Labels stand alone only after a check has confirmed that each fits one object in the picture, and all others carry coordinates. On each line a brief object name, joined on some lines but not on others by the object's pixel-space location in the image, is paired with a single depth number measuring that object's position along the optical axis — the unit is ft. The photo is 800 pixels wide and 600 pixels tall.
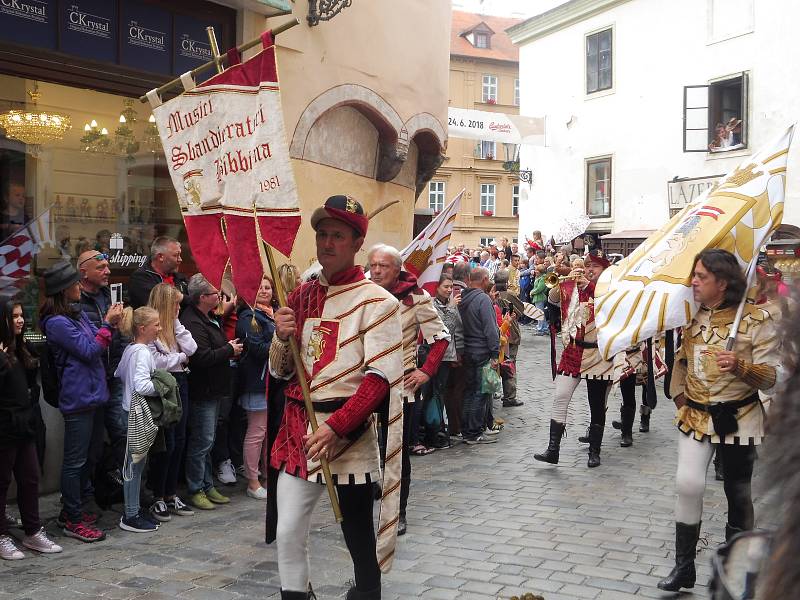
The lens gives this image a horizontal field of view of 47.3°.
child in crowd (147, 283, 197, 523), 22.34
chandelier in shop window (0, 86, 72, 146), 26.81
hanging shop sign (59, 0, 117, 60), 27.32
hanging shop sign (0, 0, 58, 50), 25.62
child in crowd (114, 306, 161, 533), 21.11
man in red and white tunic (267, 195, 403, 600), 13.01
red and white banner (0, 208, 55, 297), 18.85
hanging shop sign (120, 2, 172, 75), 29.19
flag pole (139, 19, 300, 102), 14.86
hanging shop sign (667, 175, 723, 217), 80.48
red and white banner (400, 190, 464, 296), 26.78
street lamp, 103.76
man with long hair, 16.66
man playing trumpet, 28.35
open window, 78.54
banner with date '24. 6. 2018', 64.59
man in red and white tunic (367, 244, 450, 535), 20.66
